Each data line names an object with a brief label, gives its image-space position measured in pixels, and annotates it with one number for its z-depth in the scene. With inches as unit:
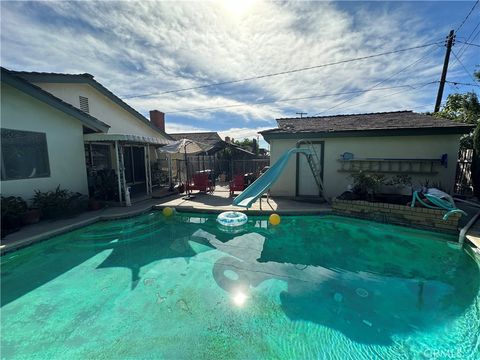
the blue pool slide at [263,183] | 315.3
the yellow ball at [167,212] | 320.8
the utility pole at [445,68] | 488.1
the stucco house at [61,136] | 249.8
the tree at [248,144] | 1119.8
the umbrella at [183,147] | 389.7
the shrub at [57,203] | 268.2
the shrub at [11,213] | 227.5
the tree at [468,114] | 334.9
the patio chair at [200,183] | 428.9
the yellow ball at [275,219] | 286.7
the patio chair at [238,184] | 432.1
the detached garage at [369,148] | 332.8
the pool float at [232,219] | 284.0
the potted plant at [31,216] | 247.2
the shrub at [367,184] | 299.1
